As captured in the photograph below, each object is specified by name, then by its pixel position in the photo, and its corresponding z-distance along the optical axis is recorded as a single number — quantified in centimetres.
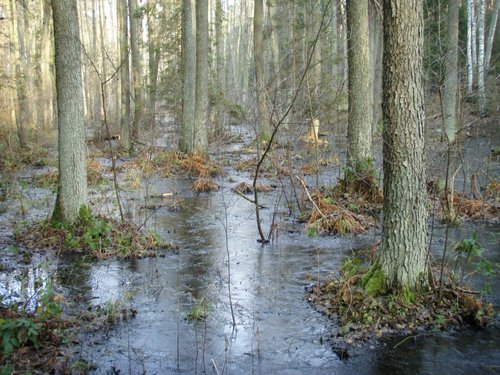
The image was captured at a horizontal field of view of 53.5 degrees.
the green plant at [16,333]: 438
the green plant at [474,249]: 547
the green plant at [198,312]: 600
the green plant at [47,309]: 509
